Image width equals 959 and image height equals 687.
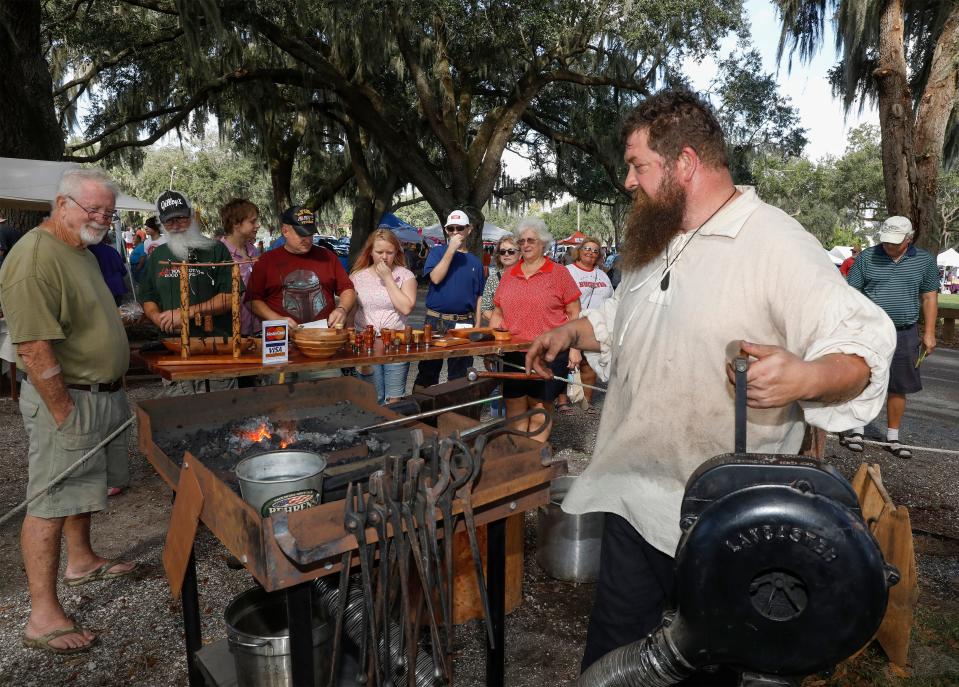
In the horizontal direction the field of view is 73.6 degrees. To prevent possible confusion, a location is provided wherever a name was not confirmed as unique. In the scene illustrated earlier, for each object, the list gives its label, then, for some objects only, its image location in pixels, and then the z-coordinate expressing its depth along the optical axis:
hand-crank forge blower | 1.15
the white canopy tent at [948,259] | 38.66
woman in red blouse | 5.04
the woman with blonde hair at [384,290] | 5.13
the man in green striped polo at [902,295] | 5.37
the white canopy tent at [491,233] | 25.12
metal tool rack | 1.62
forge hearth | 2.52
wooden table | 3.59
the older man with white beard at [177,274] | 3.95
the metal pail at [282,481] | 1.78
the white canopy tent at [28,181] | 7.50
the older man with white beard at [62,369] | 2.57
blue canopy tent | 23.72
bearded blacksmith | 1.51
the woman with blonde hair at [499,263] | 5.93
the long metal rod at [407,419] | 2.52
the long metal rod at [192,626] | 2.36
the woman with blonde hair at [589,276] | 6.54
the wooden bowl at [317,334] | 3.94
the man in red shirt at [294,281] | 4.43
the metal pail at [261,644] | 2.08
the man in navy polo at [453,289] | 5.69
